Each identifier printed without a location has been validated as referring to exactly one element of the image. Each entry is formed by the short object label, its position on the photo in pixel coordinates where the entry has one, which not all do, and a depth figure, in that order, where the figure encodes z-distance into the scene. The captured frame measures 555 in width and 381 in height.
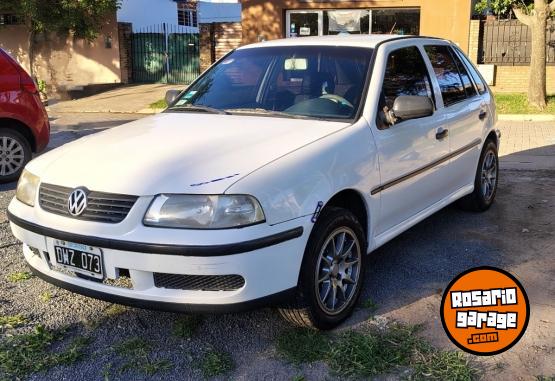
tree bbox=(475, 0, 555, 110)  12.97
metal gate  19.59
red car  7.20
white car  3.03
